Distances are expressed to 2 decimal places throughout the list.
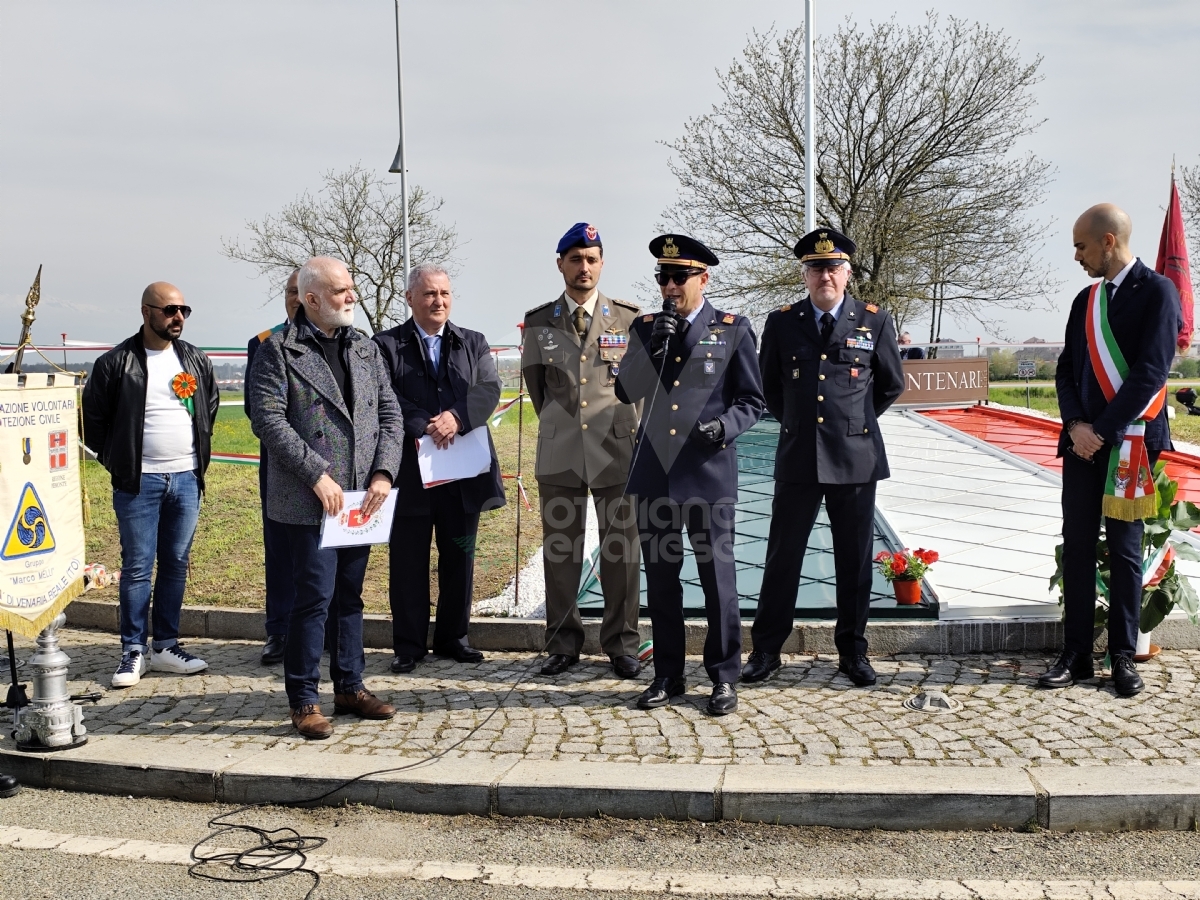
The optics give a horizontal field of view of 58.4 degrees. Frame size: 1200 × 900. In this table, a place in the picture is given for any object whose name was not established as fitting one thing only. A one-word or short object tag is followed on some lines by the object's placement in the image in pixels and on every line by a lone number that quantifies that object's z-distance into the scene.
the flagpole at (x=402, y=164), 29.36
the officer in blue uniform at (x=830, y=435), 5.43
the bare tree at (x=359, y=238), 38.03
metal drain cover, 4.93
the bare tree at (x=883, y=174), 28.09
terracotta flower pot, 6.12
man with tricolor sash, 5.04
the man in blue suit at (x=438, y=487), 5.88
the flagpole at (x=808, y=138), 17.94
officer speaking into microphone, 5.11
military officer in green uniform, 5.68
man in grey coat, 4.79
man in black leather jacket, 5.78
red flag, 6.22
